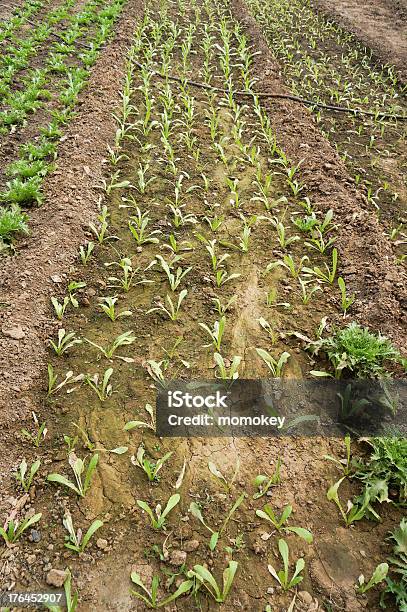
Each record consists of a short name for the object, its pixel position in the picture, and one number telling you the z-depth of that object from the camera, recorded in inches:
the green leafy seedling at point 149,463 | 109.1
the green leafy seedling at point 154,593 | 89.4
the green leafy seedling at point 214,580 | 89.7
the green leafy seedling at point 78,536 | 96.9
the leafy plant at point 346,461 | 111.7
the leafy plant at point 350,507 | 102.1
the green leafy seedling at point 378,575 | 90.1
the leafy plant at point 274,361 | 132.2
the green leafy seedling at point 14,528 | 97.7
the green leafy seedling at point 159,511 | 100.9
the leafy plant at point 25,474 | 106.9
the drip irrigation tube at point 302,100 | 283.7
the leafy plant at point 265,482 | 104.7
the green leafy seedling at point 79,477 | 105.5
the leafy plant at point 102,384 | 127.5
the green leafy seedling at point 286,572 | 92.0
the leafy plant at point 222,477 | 108.9
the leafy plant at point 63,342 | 139.4
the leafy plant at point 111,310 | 148.1
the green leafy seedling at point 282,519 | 97.0
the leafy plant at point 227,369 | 130.0
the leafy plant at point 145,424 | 116.9
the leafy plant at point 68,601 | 88.1
